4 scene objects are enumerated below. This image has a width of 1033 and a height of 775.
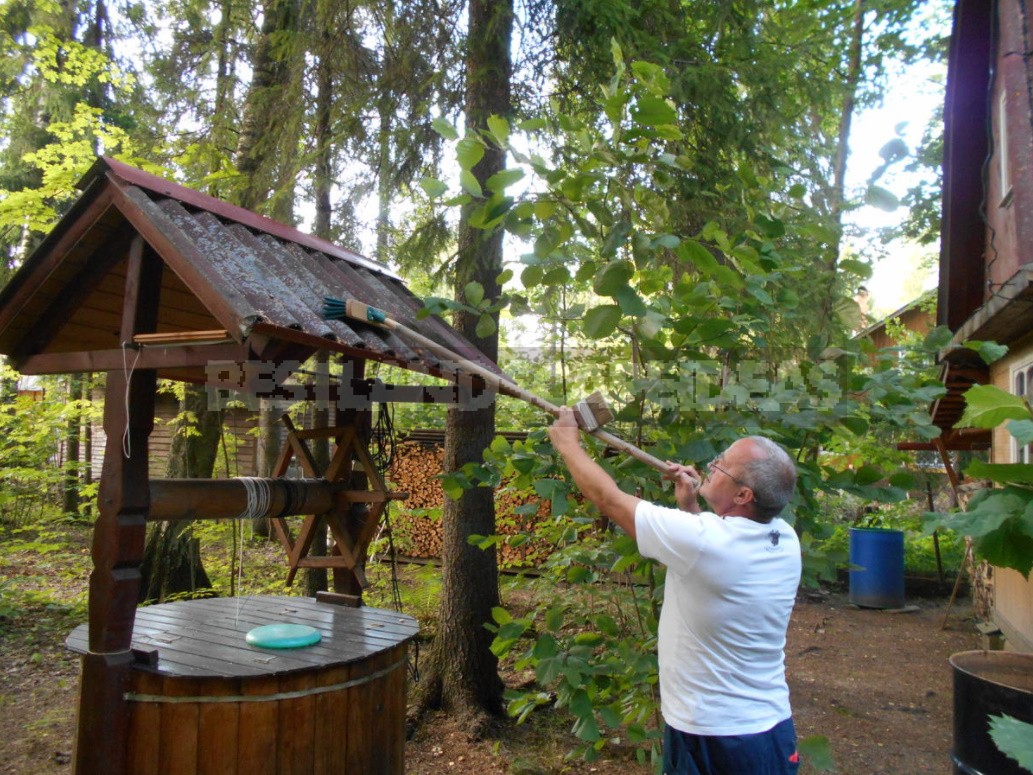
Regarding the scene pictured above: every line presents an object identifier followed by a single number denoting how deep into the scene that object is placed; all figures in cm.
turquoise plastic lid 354
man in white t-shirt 234
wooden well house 304
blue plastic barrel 1095
